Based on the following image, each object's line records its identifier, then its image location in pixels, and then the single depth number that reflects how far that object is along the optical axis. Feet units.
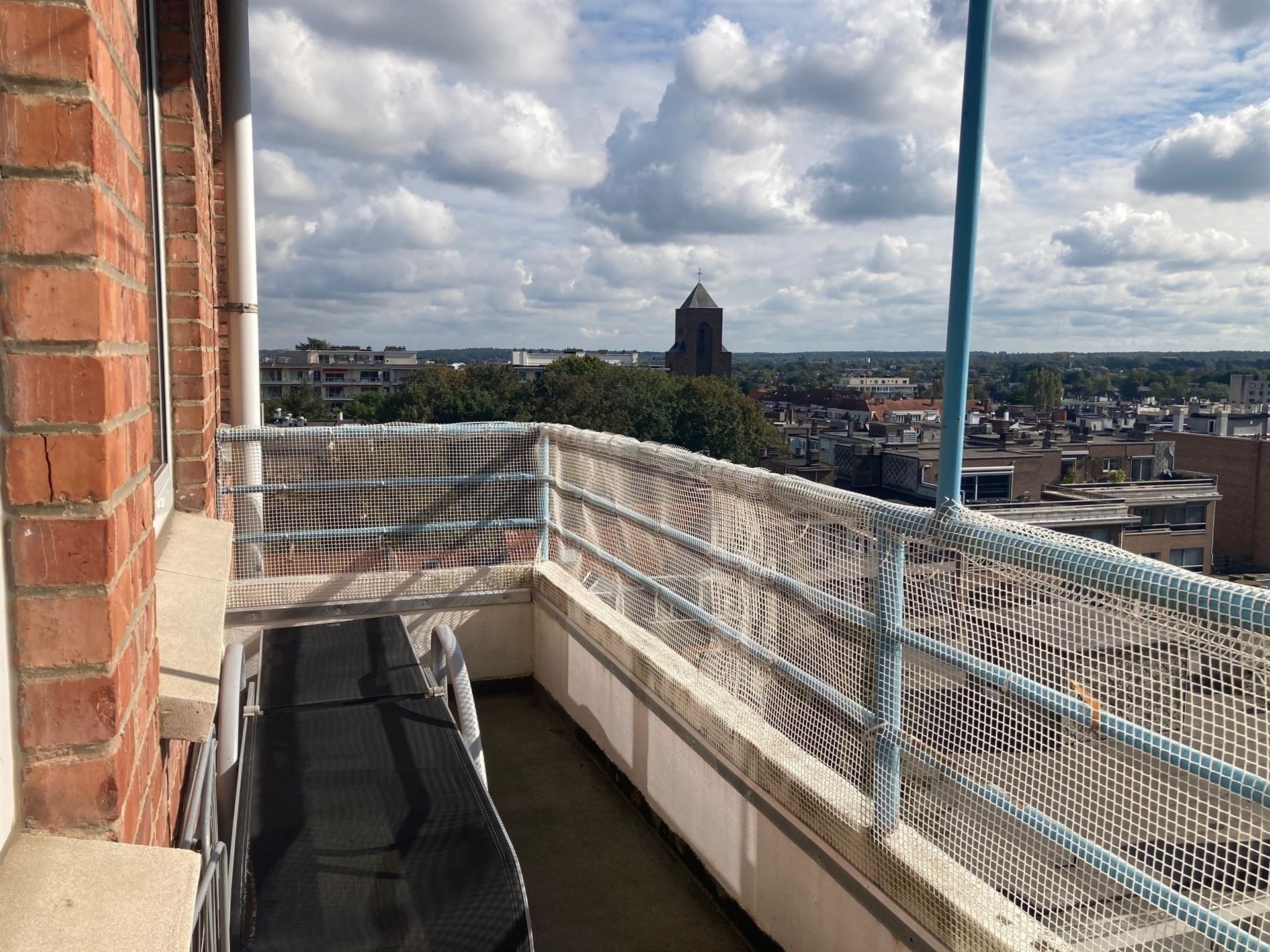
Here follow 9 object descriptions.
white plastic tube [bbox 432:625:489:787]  12.80
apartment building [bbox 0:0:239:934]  4.24
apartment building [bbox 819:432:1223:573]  93.86
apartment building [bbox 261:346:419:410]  393.50
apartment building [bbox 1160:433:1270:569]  165.07
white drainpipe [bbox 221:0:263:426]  19.53
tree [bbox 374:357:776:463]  195.83
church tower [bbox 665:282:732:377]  420.77
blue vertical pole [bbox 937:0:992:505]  9.30
